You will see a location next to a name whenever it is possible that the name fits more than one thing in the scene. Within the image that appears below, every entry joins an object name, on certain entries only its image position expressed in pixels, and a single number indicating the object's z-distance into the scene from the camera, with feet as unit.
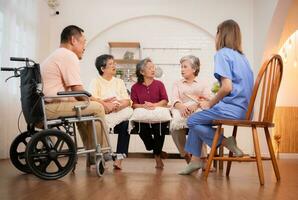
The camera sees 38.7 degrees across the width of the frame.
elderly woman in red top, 12.80
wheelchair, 8.46
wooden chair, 8.58
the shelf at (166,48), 21.85
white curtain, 14.34
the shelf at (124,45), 21.35
